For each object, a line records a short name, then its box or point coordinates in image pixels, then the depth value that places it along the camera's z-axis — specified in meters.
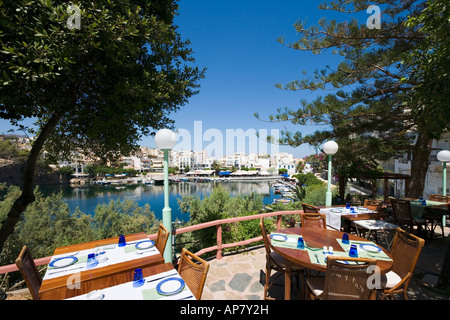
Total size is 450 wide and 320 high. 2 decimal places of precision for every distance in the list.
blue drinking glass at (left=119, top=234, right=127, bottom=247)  2.48
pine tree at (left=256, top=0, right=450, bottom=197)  4.90
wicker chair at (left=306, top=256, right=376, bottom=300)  1.71
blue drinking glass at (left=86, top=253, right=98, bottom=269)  1.94
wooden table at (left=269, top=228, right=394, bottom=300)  1.98
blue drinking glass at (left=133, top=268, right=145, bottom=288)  1.68
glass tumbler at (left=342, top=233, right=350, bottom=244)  2.58
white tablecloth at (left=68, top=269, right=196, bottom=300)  1.50
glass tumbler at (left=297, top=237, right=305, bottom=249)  2.42
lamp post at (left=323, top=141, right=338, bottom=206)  4.73
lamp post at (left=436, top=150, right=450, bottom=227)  5.81
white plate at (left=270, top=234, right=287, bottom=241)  2.64
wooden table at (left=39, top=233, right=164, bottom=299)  1.58
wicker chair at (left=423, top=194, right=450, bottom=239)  4.64
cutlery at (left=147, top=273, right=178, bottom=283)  1.74
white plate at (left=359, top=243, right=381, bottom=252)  2.32
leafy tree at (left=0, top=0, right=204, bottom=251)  1.86
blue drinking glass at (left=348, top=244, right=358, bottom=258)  2.17
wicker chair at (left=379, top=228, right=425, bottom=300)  2.01
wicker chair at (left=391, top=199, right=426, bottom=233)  4.59
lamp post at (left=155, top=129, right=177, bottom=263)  3.07
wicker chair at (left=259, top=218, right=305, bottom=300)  2.41
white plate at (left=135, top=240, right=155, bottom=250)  2.35
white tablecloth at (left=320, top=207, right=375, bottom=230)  4.03
